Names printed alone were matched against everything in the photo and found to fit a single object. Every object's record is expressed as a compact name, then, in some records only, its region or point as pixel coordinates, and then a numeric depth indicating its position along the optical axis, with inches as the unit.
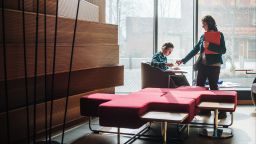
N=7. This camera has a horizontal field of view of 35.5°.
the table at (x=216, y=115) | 188.7
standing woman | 239.9
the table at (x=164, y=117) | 150.7
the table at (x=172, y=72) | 244.8
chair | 251.1
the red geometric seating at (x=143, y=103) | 159.2
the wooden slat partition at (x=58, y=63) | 158.1
